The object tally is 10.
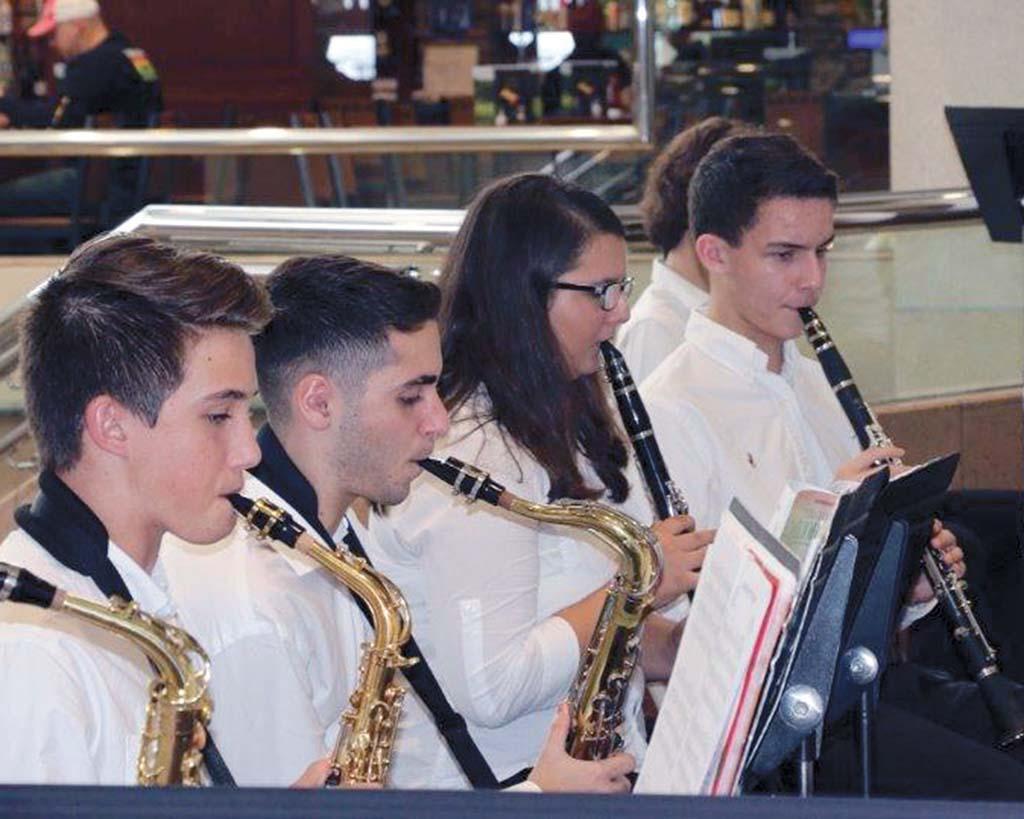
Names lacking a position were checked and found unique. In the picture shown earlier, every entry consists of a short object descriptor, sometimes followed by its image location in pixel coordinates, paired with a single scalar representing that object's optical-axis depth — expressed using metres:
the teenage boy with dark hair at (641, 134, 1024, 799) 6.57
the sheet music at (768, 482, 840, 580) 3.57
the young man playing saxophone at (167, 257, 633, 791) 4.55
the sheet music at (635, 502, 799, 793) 3.24
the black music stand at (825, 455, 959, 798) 4.10
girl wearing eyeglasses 5.13
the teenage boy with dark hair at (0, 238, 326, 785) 3.73
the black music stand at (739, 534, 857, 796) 3.82
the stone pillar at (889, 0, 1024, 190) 11.70
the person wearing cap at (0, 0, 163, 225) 17.52
